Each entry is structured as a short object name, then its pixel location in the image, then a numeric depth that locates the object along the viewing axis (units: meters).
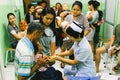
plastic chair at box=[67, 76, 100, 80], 1.84
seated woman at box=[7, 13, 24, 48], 3.75
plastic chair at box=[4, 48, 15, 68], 3.88
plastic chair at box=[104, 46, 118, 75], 3.39
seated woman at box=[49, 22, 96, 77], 1.98
